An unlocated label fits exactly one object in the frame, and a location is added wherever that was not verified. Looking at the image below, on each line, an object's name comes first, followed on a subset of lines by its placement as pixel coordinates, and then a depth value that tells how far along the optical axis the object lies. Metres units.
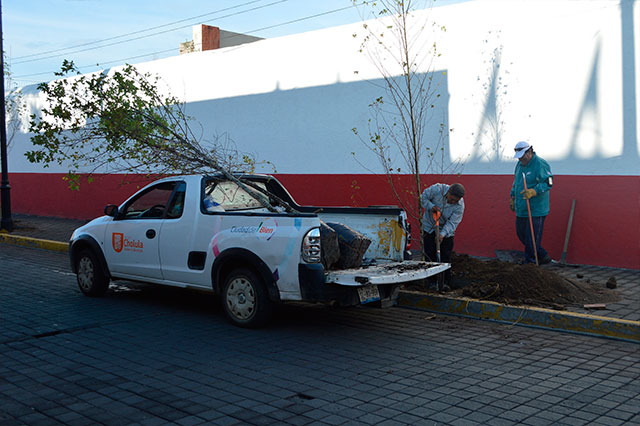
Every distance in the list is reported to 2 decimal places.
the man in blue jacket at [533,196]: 9.65
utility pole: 15.83
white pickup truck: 6.45
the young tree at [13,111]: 21.91
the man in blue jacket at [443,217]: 8.32
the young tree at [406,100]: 11.70
